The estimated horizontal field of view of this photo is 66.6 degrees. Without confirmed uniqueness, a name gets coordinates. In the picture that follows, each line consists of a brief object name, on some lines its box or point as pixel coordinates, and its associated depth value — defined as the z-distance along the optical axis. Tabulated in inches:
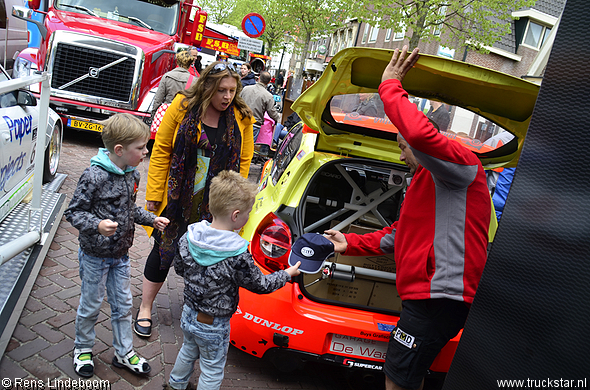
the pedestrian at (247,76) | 365.1
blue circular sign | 519.5
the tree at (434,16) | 529.3
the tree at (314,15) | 1004.6
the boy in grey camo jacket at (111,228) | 95.6
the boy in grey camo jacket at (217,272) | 86.9
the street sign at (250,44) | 593.8
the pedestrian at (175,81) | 282.4
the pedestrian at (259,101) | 318.3
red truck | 316.2
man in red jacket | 79.2
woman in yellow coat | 121.5
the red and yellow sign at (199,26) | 403.5
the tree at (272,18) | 1195.4
